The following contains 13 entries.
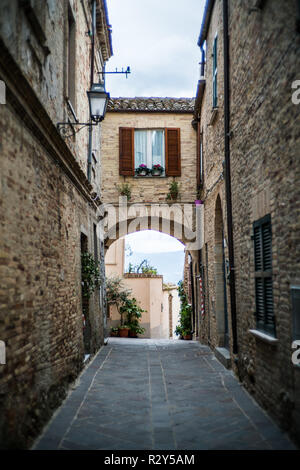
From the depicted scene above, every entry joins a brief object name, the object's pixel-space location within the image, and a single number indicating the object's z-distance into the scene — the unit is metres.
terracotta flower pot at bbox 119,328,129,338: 17.56
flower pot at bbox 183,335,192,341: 17.56
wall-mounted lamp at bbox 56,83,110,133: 7.92
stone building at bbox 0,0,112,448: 4.18
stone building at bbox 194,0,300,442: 4.66
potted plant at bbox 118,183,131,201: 14.41
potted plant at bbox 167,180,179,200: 14.45
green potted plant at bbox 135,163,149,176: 14.56
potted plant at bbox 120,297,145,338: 17.64
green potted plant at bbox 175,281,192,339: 17.56
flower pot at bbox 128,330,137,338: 17.75
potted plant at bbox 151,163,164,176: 14.55
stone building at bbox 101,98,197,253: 14.53
